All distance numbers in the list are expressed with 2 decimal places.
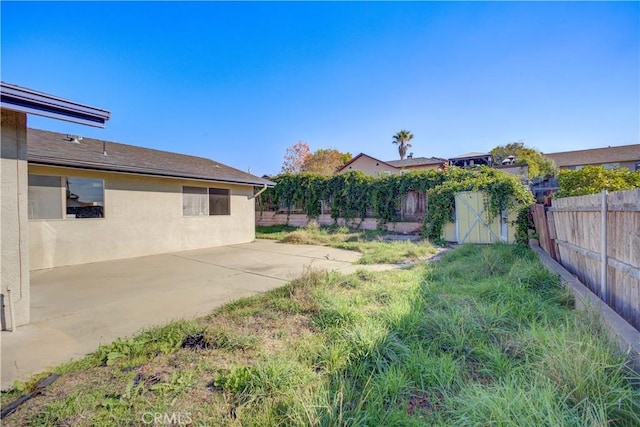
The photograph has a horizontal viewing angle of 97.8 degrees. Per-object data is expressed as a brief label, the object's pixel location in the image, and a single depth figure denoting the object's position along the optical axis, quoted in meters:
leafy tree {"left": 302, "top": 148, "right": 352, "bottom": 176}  31.58
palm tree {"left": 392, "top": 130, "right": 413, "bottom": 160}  40.47
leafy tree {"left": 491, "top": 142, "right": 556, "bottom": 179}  21.87
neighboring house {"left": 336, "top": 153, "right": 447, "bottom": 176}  30.62
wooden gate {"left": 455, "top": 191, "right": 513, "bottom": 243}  9.45
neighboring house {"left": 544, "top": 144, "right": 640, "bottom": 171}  26.55
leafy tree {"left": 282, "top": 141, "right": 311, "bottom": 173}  33.03
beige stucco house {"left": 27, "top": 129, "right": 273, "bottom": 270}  6.41
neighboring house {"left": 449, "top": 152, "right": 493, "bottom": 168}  27.08
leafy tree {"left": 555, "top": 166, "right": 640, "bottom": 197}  5.53
